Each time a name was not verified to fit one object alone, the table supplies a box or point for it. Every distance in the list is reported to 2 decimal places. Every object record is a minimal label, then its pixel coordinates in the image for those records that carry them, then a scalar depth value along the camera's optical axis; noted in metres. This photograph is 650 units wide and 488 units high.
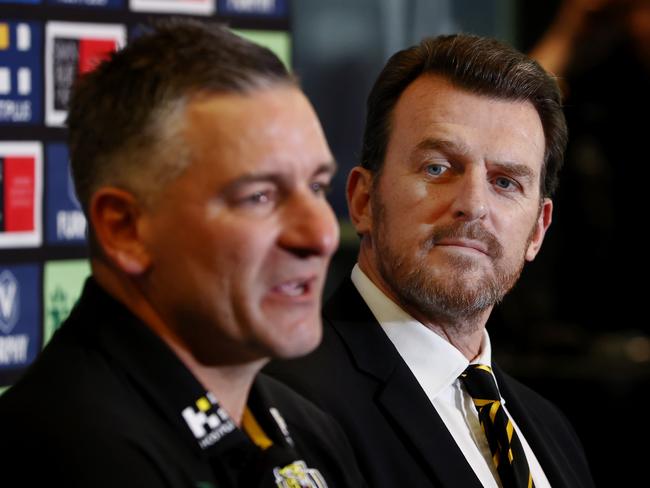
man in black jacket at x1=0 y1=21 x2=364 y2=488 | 3.75
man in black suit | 4.10
